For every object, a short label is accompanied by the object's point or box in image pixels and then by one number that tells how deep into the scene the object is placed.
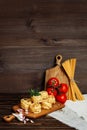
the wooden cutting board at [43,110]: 1.79
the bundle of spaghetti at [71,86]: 2.08
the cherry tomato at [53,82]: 2.05
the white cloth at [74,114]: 1.73
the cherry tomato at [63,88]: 2.01
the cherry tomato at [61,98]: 1.97
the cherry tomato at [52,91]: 2.00
